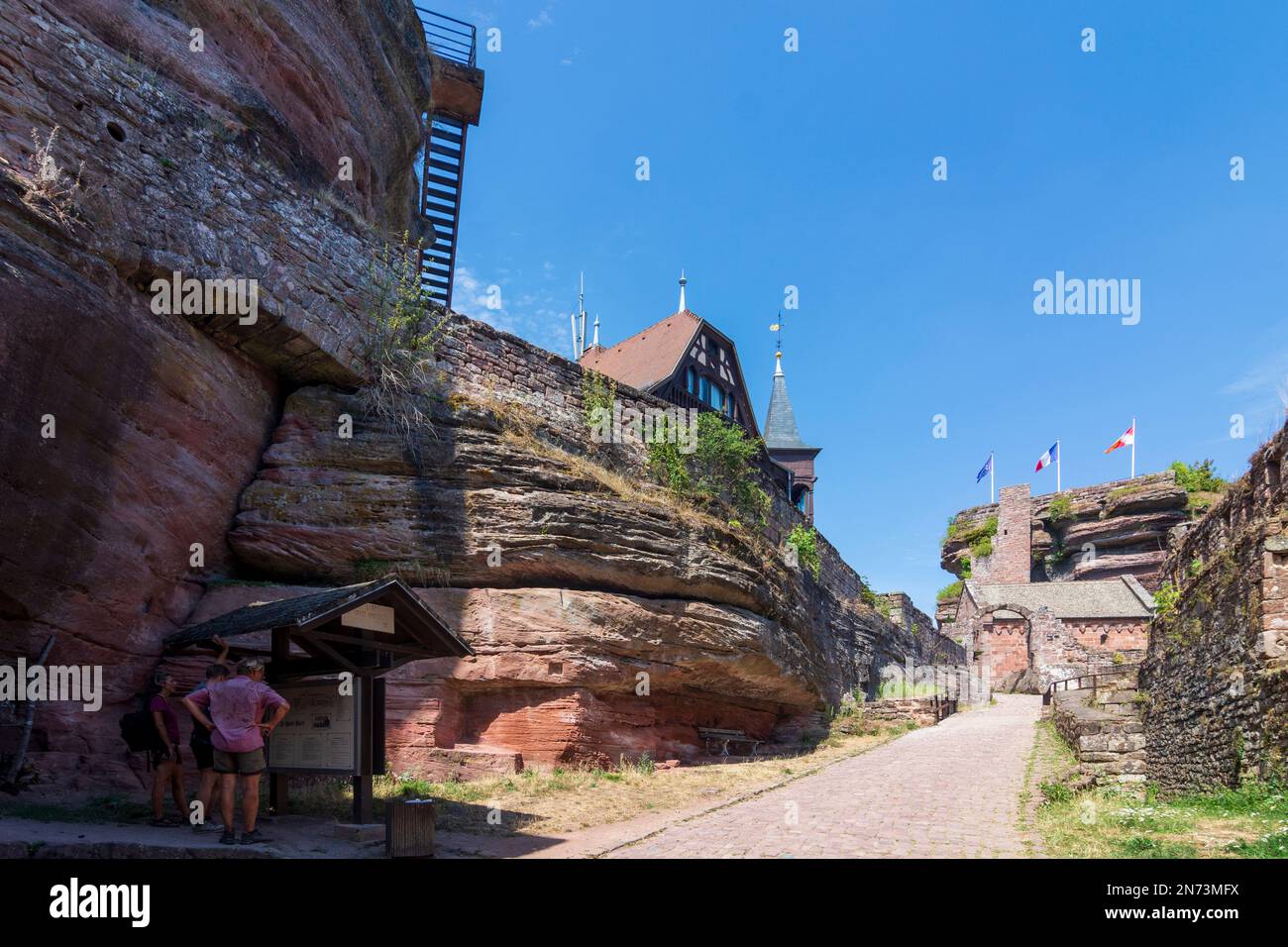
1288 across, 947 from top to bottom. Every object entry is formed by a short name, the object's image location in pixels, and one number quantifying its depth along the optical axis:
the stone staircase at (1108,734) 14.25
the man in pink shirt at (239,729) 7.63
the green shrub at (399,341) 13.61
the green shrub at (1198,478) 48.09
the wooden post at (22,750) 8.75
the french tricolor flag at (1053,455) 54.28
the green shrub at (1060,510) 52.56
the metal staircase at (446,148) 23.17
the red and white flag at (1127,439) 46.75
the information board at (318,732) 8.73
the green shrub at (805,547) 24.11
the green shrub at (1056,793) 11.27
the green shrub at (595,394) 17.34
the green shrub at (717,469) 17.77
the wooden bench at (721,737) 15.54
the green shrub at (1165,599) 15.21
